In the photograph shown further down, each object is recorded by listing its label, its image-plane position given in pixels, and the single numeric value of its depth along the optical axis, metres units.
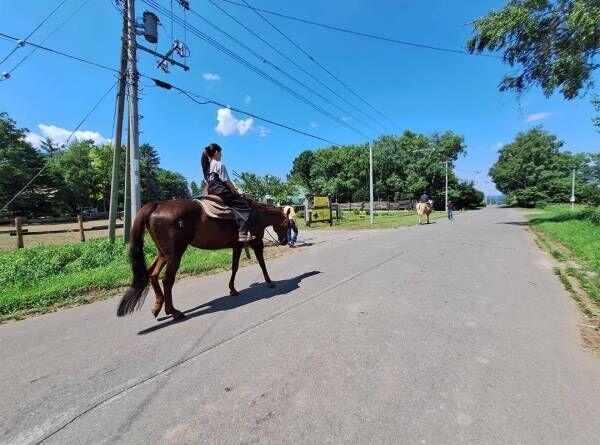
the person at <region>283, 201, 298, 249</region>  9.98
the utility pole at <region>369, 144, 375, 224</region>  22.08
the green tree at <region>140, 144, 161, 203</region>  53.93
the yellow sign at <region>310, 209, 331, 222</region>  20.48
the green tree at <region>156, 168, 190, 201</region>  68.00
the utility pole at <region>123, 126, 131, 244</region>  9.74
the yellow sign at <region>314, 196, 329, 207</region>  20.48
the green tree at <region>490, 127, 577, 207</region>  48.81
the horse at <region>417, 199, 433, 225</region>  19.98
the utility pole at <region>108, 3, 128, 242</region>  10.01
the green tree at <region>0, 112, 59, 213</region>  34.88
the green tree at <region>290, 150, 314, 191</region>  64.91
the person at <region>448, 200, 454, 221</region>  22.73
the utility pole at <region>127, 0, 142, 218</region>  9.09
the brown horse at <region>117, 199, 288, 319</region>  4.24
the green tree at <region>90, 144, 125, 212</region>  49.16
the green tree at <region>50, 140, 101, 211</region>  44.84
